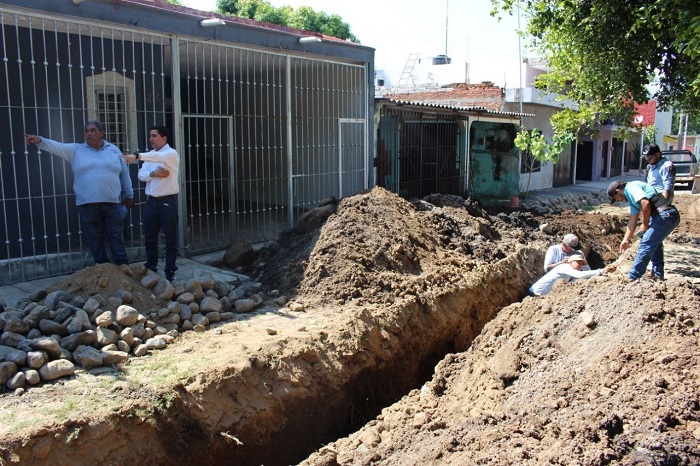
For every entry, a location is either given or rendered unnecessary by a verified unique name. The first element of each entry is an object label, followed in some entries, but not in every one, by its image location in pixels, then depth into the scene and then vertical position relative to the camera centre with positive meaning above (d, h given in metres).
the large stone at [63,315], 5.39 -1.51
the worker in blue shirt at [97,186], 6.66 -0.44
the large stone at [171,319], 5.98 -1.71
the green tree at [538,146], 15.70 -0.02
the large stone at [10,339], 4.98 -1.59
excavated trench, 4.32 -2.14
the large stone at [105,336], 5.30 -1.67
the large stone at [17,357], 4.75 -1.66
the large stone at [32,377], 4.68 -1.78
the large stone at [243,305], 6.70 -1.77
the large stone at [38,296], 5.90 -1.46
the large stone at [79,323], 5.29 -1.55
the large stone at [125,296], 5.92 -1.47
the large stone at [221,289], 6.91 -1.64
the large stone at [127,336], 5.42 -1.70
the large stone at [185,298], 6.38 -1.60
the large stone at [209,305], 6.39 -1.69
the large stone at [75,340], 5.16 -1.66
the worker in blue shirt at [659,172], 7.54 -0.34
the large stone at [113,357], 5.12 -1.79
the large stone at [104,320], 5.42 -1.56
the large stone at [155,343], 5.51 -1.80
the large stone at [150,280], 6.35 -1.41
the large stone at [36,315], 5.26 -1.49
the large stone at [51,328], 5.21 -1.56
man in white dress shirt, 6.92 -0.57
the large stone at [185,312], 6.18 -1.71
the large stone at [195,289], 6.57 -1.55
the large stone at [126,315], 5.56 -1.56
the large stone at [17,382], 4.59 -1.79
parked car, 23.52 -0.95
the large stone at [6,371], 4.61 -1.72
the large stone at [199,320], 6.11 -1.76
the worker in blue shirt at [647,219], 7.32 -0.89
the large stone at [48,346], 4.95 -1.63
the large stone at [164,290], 6.28 -1.50
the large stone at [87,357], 5.03 -1.75
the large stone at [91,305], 5.58 -1.47
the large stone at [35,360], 4.79 -1.69
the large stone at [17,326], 5.12 -1.53
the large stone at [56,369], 4.78 -1.78
